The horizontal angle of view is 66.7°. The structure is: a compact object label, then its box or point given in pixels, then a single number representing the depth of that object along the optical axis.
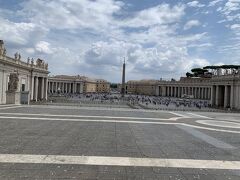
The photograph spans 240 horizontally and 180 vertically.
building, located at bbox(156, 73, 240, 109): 46.53
